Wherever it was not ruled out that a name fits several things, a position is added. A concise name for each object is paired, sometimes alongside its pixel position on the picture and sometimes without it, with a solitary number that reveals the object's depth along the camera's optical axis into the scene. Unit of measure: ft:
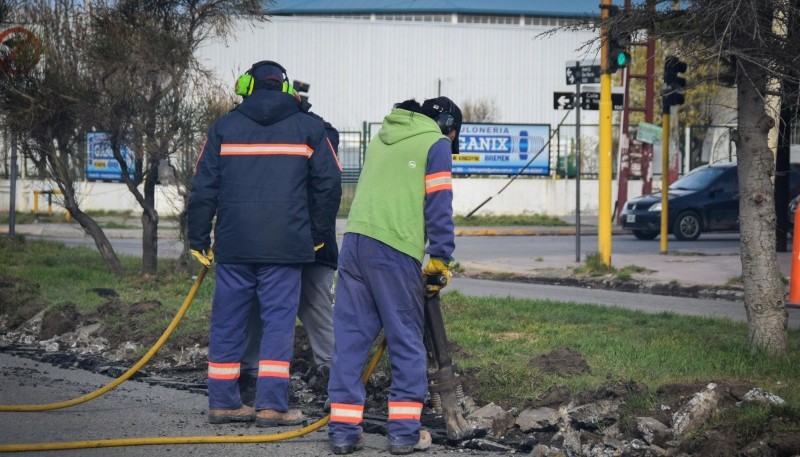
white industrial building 167.94
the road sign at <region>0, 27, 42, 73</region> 43.16
